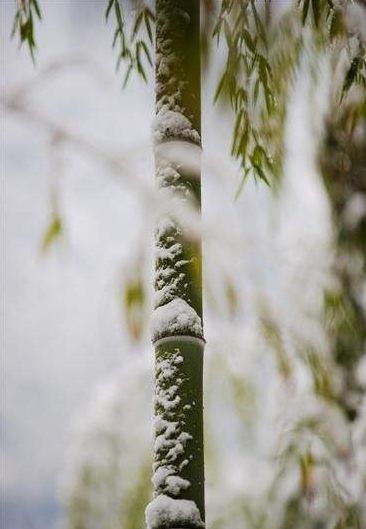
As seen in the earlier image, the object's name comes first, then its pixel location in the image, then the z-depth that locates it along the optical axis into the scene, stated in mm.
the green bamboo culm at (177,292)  2250
